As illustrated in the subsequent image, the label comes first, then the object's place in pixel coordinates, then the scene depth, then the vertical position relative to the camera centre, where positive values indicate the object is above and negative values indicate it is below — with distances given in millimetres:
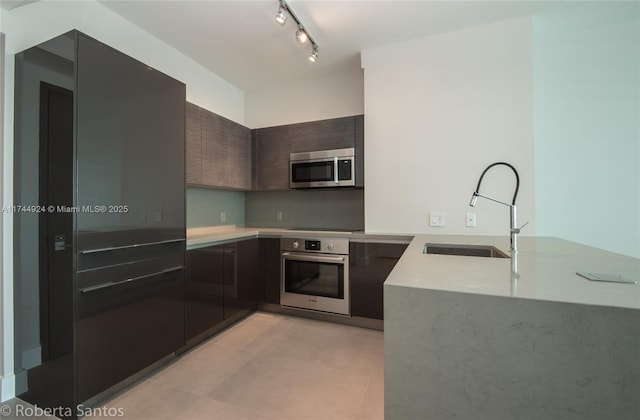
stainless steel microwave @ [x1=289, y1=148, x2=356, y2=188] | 2686 +449
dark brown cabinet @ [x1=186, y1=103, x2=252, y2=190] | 2400 +619
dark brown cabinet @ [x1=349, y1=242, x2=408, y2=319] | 2359 -551
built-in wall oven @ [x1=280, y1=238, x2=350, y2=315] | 2521 -615
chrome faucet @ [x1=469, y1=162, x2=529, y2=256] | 1404 -100
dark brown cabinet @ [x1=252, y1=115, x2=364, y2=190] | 2689 +746
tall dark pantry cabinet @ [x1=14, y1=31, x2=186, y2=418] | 1388 -42
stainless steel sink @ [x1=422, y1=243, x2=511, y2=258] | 1740 -266
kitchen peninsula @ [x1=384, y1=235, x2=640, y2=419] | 627 -355
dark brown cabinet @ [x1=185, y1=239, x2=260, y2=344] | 2078 -643
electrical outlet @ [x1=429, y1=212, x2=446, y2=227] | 2334 -72
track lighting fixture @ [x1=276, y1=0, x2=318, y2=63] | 1869 +1451
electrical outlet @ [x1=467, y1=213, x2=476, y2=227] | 2256 -76
